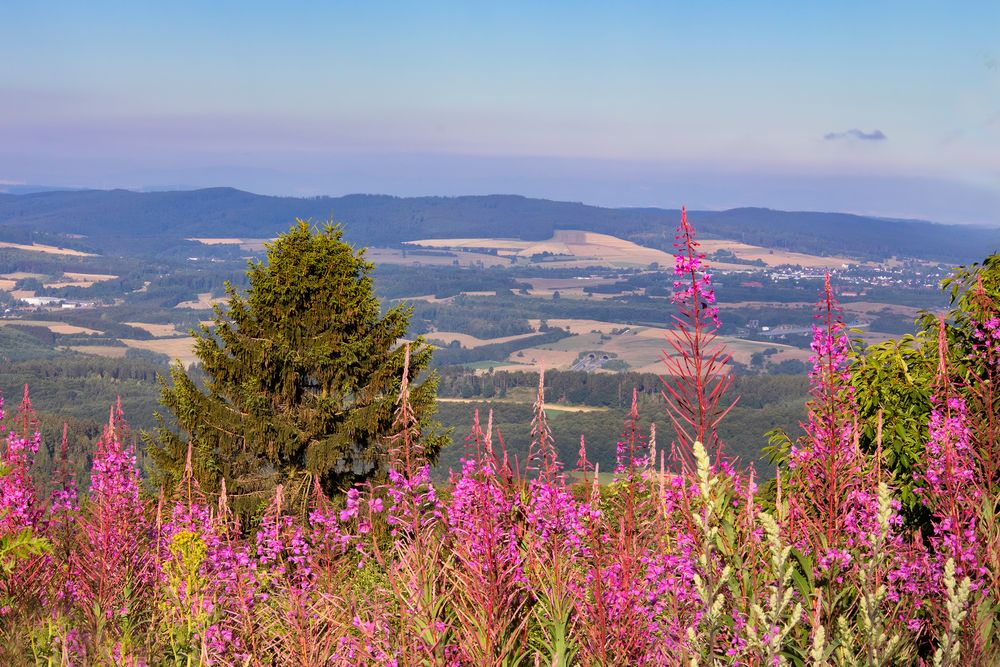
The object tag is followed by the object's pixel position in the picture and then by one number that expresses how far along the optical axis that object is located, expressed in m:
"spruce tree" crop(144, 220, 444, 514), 31.19
